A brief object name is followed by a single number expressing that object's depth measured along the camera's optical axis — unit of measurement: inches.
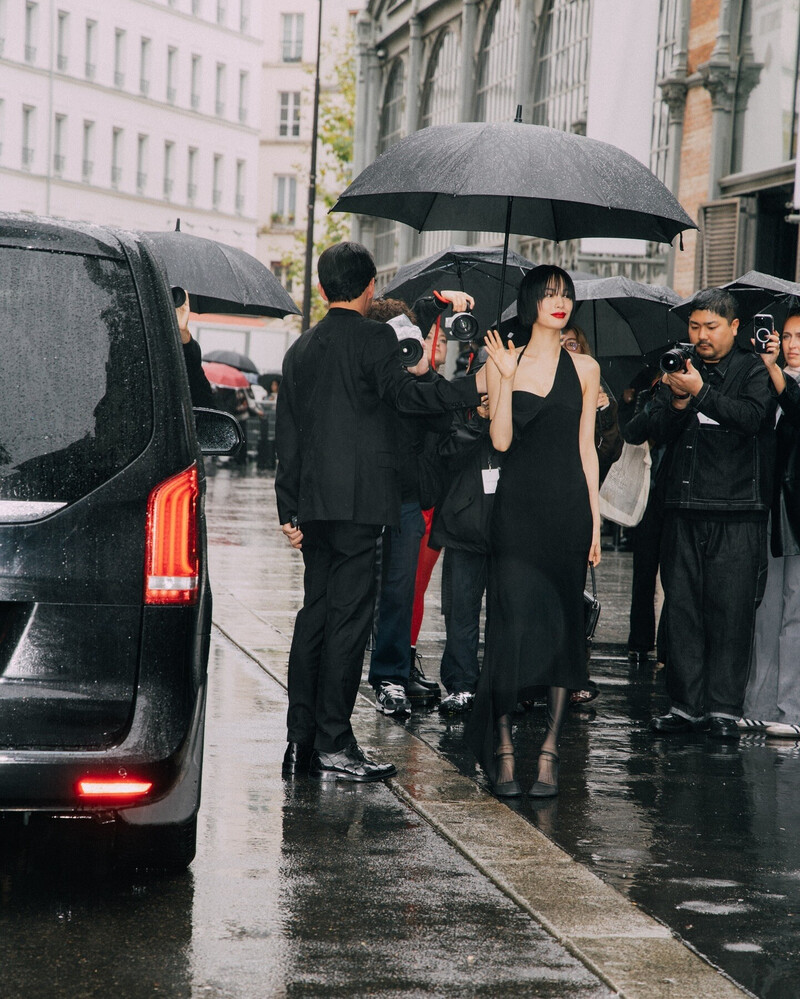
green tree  1801.2
